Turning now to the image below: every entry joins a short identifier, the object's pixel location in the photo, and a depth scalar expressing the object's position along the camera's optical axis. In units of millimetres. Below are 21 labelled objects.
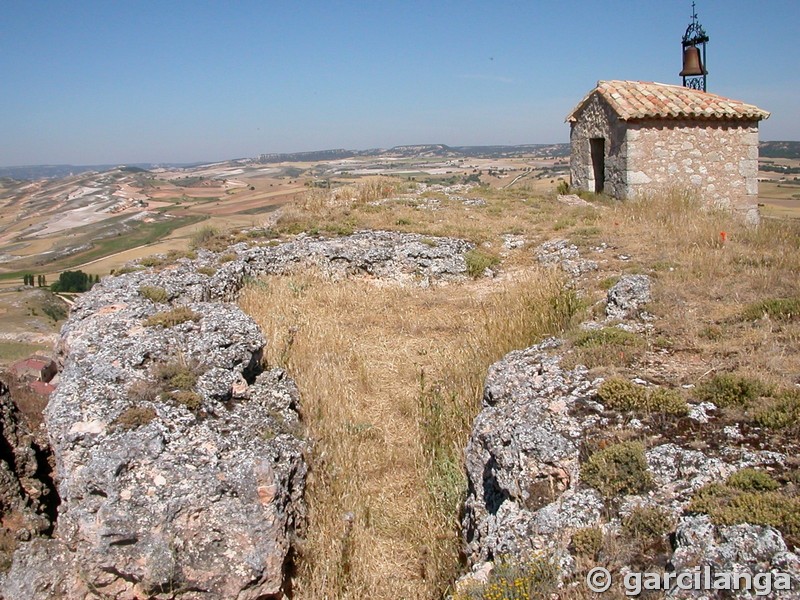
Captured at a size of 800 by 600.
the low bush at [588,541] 2707
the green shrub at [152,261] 8477
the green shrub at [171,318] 5320
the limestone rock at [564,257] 8412
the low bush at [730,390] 3746
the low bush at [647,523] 2748
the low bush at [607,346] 4512
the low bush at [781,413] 3410
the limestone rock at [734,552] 2354
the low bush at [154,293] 6312
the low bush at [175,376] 4289
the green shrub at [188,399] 4102
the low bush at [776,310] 5078
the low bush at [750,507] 2564
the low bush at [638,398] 3734
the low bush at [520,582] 2584
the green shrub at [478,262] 9523
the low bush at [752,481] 2867
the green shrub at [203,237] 10338
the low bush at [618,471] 3076
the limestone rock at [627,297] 5715
